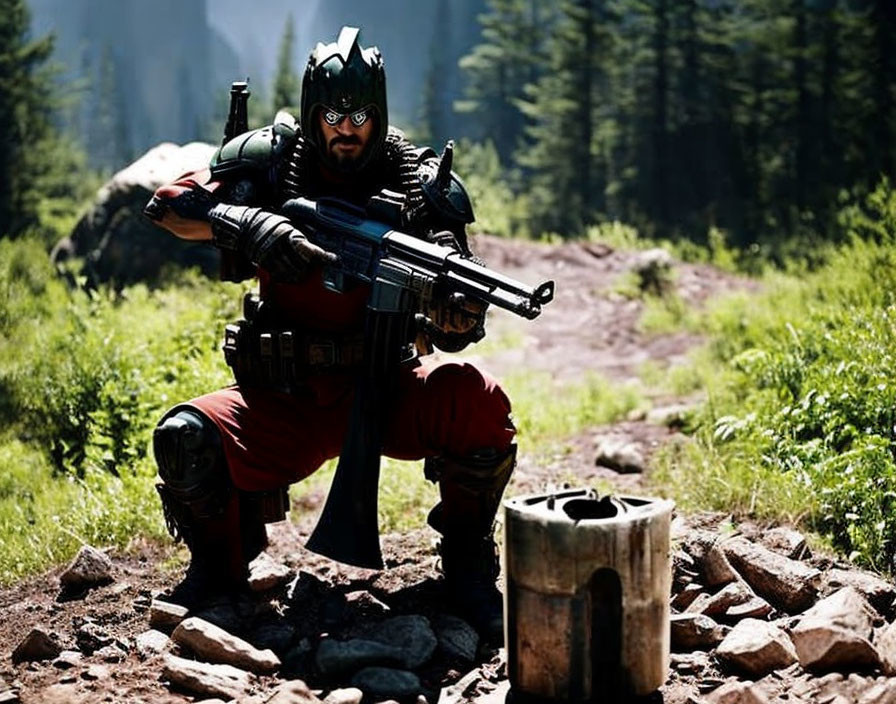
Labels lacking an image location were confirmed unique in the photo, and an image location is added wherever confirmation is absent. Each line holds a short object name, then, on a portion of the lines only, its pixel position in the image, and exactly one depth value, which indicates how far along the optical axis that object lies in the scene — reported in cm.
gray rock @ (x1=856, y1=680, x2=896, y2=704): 260
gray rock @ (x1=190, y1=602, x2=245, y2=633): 336
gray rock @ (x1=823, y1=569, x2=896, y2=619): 332
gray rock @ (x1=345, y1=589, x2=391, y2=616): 350
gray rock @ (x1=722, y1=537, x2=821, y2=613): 330
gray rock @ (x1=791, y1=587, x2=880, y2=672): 284
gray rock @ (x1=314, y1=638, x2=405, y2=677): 304
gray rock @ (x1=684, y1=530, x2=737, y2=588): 342
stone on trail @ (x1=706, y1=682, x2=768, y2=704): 264
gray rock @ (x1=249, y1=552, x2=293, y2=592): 365
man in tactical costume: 337
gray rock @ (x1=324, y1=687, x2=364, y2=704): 281
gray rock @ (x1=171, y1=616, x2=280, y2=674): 309
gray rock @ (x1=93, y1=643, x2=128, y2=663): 317
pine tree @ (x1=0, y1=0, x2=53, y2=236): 1602
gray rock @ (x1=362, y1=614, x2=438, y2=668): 312
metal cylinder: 257
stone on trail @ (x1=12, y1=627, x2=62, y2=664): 318
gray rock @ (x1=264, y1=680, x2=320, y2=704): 272
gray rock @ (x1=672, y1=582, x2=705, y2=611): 339
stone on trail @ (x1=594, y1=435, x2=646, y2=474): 552
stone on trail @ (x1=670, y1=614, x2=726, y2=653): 313
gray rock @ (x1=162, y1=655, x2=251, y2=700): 290
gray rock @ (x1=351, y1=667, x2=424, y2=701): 292
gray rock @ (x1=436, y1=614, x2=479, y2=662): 318
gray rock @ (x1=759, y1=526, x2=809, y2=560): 374
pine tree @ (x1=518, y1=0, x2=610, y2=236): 2359
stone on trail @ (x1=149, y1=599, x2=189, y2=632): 336
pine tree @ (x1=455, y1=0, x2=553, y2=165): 3203
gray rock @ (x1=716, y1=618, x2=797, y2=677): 292
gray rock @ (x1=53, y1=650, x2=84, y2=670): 312
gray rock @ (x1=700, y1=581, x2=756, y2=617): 330
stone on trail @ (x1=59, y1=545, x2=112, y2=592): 381
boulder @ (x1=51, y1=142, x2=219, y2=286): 1062
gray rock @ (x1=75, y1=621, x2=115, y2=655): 326
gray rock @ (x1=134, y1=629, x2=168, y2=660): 320
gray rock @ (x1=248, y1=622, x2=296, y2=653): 326
